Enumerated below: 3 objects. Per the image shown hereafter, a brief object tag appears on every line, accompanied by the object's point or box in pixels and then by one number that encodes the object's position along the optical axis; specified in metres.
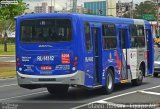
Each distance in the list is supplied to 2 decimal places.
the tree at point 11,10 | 44.03
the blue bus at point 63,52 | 17.36
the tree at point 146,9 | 130.50
